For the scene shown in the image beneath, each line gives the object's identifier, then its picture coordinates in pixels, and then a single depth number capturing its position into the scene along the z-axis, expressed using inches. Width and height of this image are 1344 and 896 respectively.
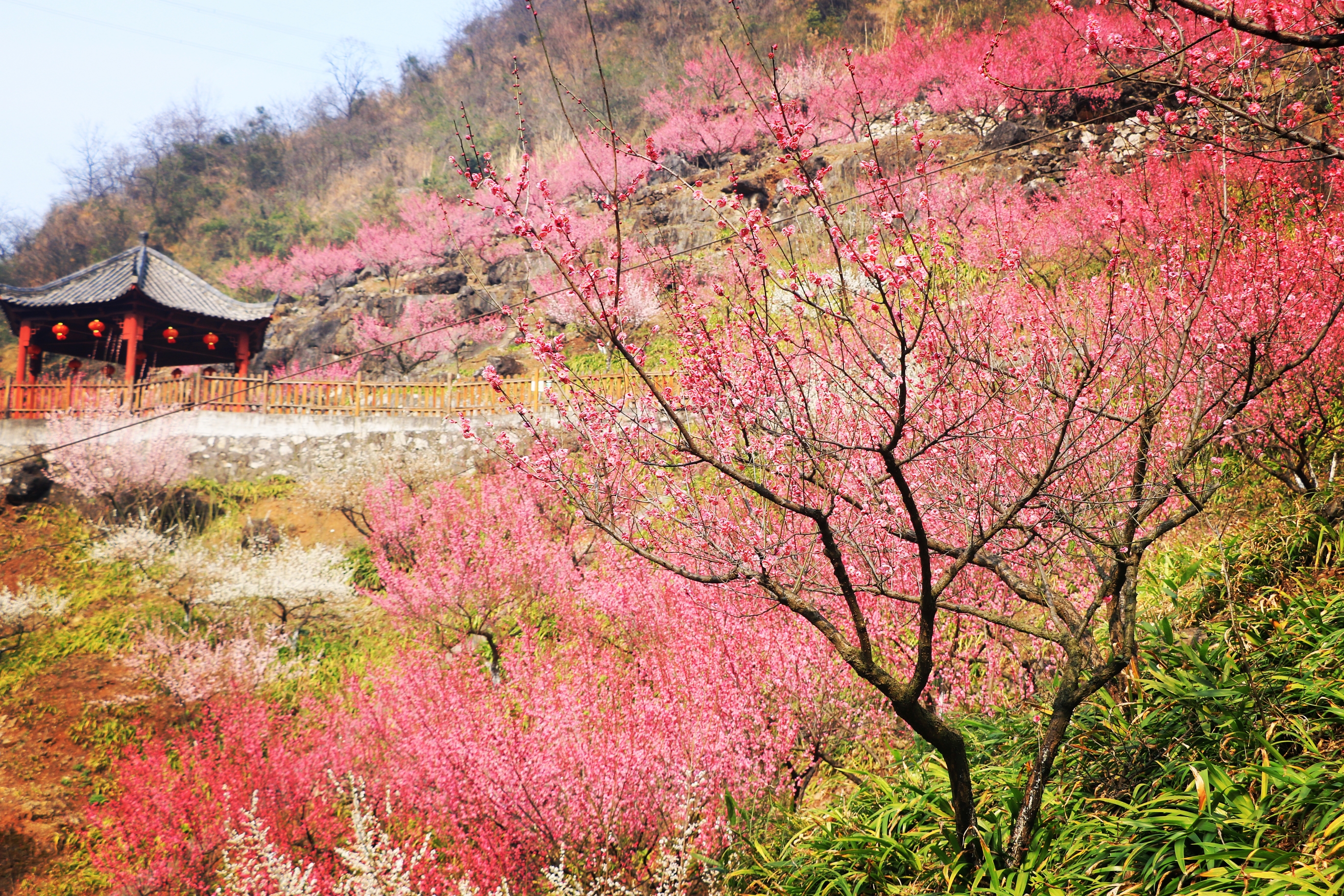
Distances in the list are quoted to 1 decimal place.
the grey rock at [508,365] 807.7
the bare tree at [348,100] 1900.8
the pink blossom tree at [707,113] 1061.1
